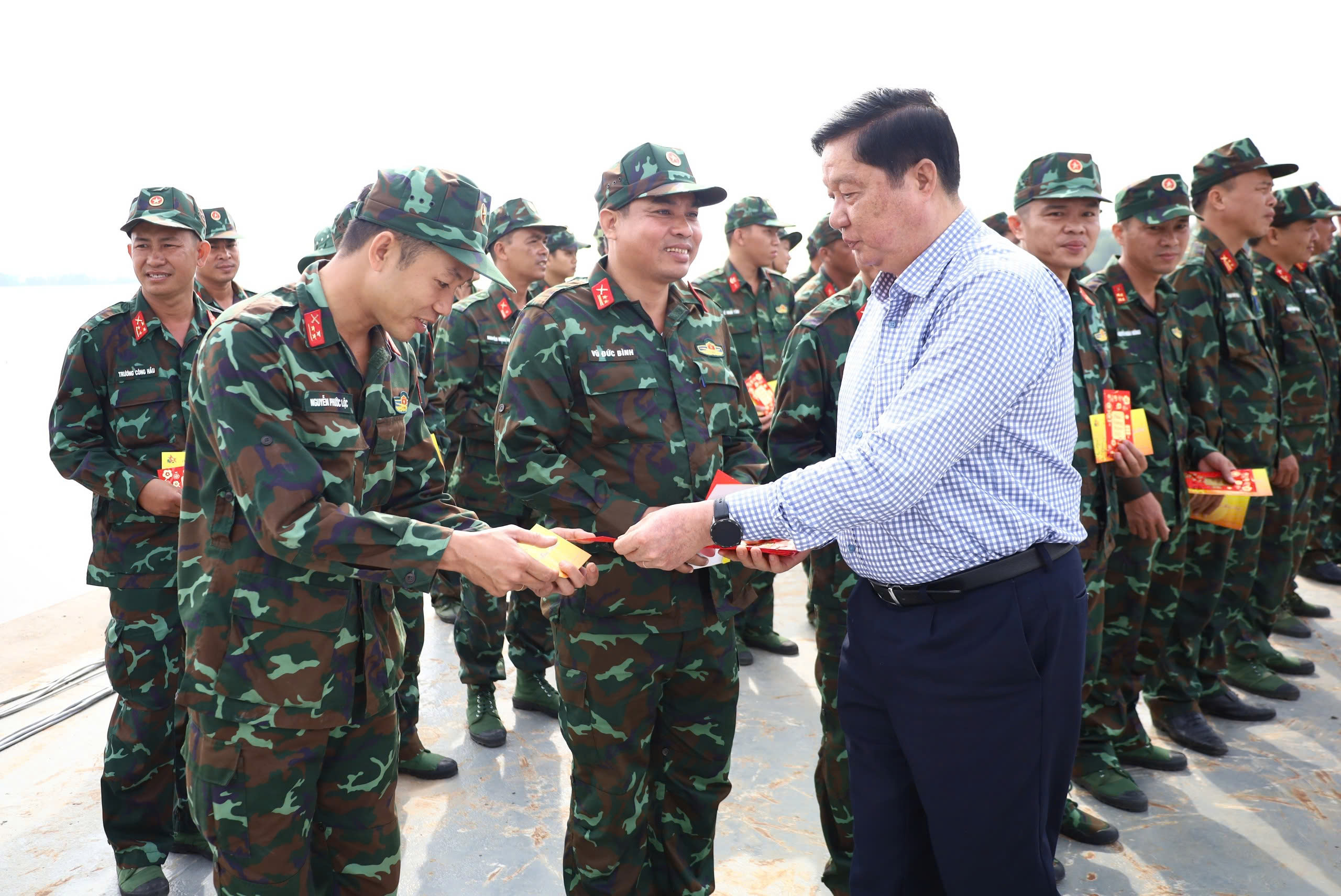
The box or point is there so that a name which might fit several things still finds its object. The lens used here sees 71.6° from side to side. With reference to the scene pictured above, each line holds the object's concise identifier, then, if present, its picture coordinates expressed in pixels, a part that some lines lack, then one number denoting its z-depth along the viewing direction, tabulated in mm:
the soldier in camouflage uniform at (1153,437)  3969
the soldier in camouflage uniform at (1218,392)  4449
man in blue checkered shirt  1839
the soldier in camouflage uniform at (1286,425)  5180
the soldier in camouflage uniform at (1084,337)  3510
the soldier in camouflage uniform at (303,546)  2039
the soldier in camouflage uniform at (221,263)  4918
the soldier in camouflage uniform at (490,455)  4535
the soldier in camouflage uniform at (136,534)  3232
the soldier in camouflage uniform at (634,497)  2713
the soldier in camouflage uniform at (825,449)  3115
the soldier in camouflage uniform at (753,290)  6789
